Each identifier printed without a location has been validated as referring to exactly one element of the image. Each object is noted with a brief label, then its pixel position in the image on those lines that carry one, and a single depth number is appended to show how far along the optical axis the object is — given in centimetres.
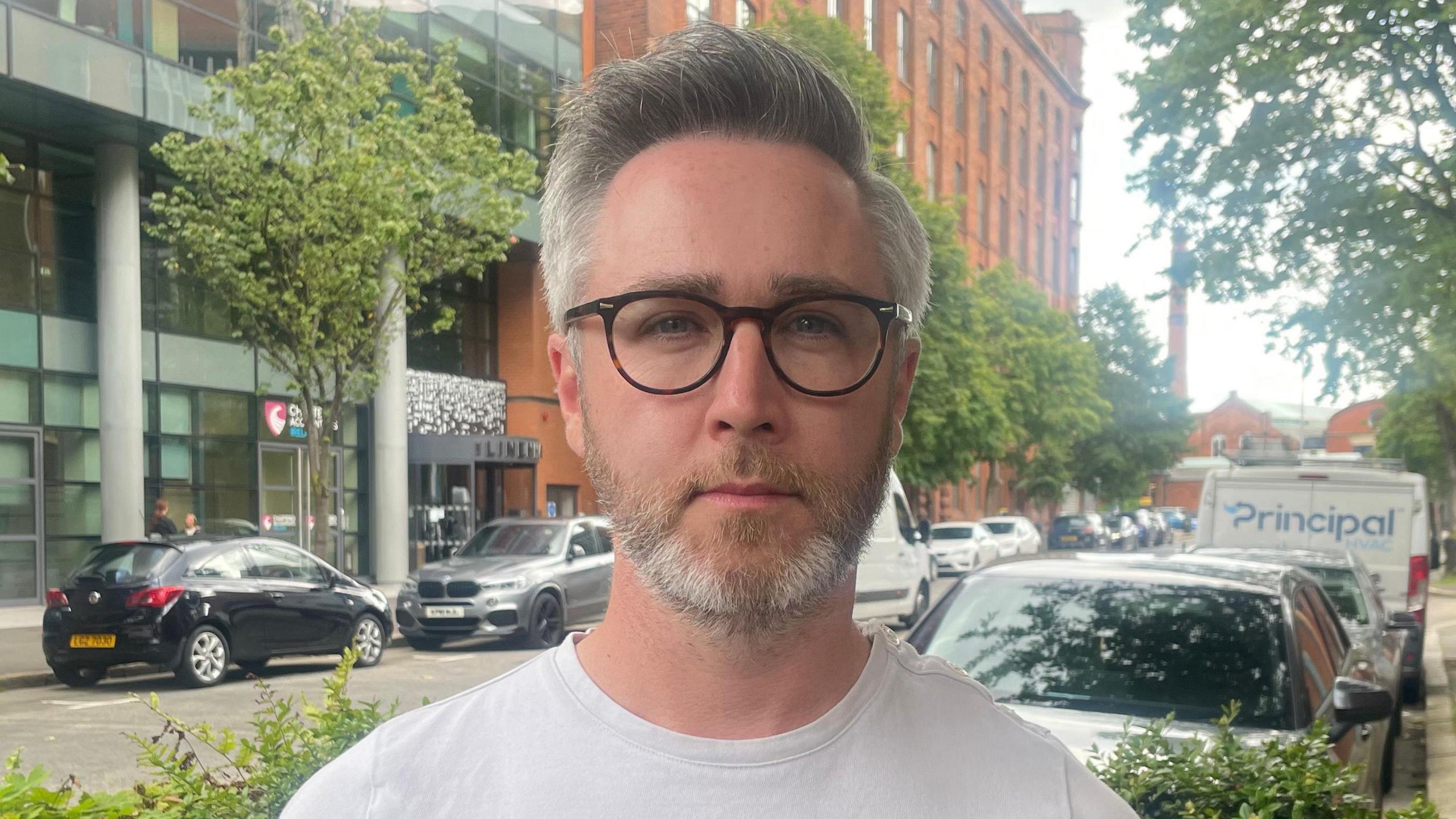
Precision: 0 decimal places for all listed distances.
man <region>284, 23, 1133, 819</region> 137
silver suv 1556
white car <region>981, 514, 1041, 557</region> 3841
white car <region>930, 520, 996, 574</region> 3294
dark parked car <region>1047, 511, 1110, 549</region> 4731
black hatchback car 1234
